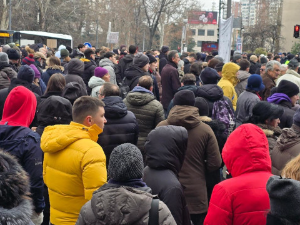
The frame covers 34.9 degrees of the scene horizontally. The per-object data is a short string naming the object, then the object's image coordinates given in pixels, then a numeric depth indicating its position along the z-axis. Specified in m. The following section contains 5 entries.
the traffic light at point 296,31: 24.19
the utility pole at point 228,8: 22.15
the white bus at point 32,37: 31.44
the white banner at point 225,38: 13.62
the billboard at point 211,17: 128.38
